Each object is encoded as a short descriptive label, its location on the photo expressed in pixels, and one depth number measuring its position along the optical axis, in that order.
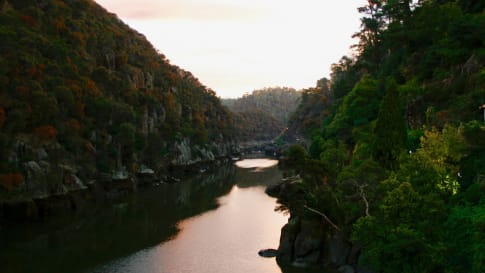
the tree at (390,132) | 43.56
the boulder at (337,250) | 41.66
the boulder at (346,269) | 39.83
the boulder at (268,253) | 46.75
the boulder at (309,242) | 43.25
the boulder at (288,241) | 44.91
